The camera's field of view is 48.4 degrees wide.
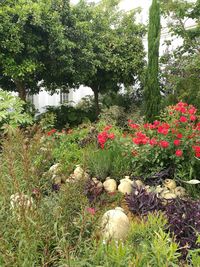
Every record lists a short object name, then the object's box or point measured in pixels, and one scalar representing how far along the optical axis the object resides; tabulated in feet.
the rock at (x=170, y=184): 9.71
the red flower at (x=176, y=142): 9.48
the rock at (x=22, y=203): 4.27
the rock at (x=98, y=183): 9.26
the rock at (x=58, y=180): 9.66
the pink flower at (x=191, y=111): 10.29
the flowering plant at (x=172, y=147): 9.78
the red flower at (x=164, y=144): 9.48
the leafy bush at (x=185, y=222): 6.33
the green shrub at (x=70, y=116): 25.02
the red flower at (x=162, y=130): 9.70
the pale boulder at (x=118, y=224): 6.58
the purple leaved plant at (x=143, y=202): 7.90
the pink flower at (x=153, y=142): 9.84
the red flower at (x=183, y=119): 10.02
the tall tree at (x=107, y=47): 20.29
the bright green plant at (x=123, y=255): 4.42
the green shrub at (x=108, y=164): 10.52
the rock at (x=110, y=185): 9.79
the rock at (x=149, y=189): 8.75
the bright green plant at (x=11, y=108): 14.37
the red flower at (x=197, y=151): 9.16
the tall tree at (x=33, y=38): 16.32
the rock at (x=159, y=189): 8.76
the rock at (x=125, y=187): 9.52
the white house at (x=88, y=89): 27.14
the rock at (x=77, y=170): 9.93
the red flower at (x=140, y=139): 10.12
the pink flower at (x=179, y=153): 9.38
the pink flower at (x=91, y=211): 5.46
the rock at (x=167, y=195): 8.88
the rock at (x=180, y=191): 9.31
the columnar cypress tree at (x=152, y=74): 19.08
